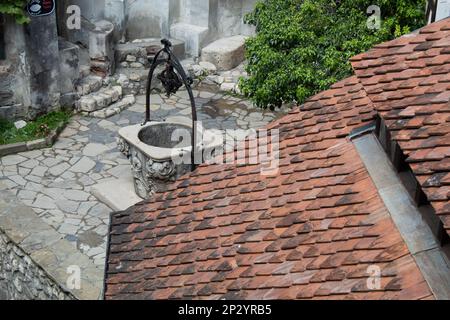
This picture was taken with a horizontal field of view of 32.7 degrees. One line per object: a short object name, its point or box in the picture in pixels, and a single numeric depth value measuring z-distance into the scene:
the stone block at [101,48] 16.59
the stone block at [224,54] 17.81
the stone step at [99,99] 15.75
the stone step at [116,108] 15.78
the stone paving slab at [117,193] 12.55
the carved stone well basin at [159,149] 11.85
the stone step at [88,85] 16.02
